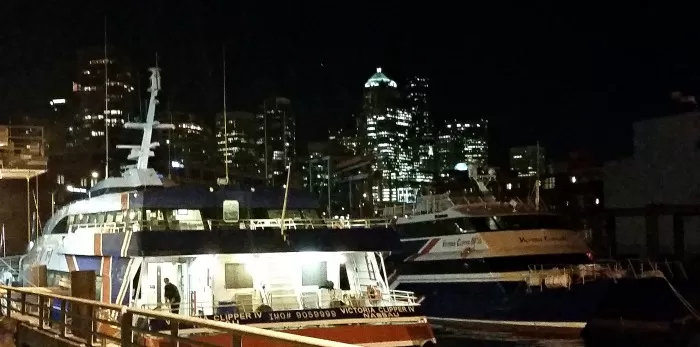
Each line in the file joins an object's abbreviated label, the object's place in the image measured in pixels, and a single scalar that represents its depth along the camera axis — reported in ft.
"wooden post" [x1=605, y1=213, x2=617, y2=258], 163.43
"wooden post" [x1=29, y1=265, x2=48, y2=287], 60.13
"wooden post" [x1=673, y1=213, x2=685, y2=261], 143.74
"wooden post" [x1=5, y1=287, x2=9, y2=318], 52.32
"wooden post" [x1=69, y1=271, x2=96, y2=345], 46.14
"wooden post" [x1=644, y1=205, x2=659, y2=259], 142.41
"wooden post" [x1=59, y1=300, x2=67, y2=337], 42.60
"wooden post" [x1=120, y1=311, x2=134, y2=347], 31.68
